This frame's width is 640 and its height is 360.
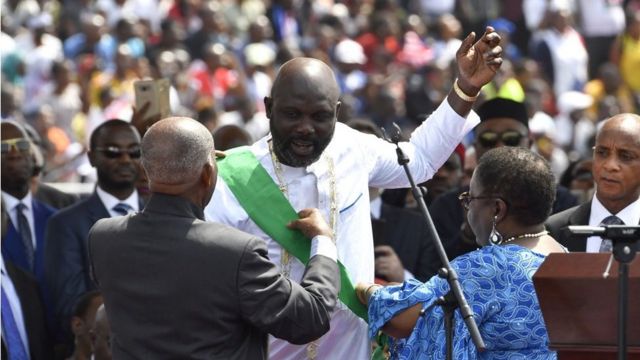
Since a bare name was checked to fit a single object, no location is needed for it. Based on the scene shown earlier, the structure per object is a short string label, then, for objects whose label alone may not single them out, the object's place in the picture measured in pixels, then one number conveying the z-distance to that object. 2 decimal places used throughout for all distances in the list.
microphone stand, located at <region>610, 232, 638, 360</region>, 10.42
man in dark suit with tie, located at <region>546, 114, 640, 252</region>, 14.91
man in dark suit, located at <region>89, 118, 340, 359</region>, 11.17
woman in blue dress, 11.80
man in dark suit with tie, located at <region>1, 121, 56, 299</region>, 20.33
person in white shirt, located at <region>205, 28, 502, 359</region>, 12.77
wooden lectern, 10.88
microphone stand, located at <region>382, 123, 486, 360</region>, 11.13
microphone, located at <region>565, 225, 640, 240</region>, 10.51
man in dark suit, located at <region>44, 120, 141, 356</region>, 19.14
